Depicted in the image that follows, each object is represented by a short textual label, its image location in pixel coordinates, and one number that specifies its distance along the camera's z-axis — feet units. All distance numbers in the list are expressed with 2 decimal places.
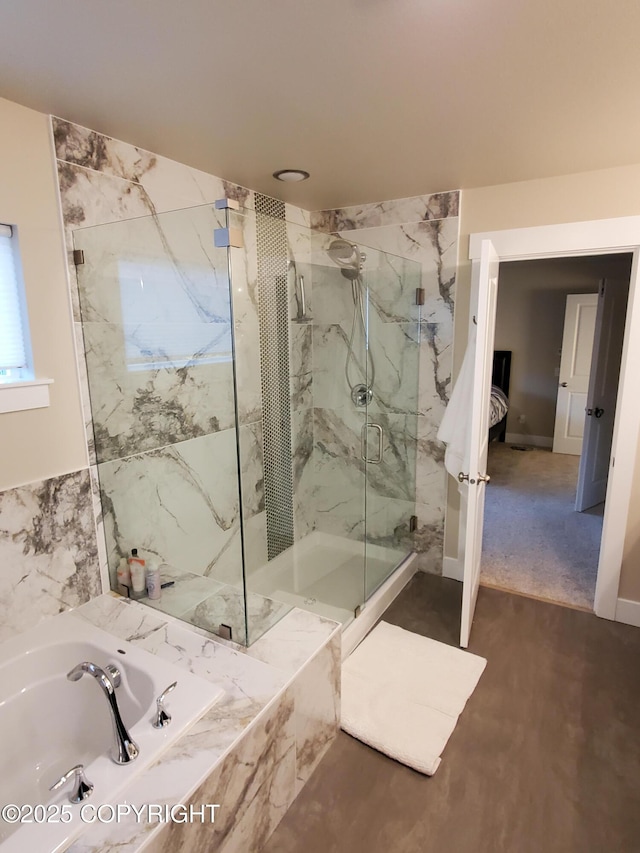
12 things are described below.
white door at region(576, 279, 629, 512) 13.71
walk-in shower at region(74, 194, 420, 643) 6.66
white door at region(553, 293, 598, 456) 19.15
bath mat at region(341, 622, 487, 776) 6.37
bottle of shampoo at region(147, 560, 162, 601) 7.12
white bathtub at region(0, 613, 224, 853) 5.15
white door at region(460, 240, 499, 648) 7.40
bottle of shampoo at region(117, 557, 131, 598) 7.20
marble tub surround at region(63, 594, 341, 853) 4.10
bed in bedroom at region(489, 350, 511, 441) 19.88
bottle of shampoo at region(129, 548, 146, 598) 7.13
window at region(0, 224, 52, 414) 5.70
